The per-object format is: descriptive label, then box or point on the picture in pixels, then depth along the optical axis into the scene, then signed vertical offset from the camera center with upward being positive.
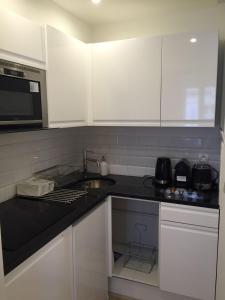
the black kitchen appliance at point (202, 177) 2.01 -0.46
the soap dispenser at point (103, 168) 2.52 -0.49
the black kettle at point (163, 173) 2.17 -0.47
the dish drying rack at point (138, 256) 2.29 -1.31
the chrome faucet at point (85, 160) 2.61 -0.43
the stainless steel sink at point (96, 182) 2.44 -0.62
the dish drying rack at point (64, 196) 1.77 -0.56
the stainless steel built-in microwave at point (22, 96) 1.31 +0.13
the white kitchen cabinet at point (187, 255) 1.77 -0.97
